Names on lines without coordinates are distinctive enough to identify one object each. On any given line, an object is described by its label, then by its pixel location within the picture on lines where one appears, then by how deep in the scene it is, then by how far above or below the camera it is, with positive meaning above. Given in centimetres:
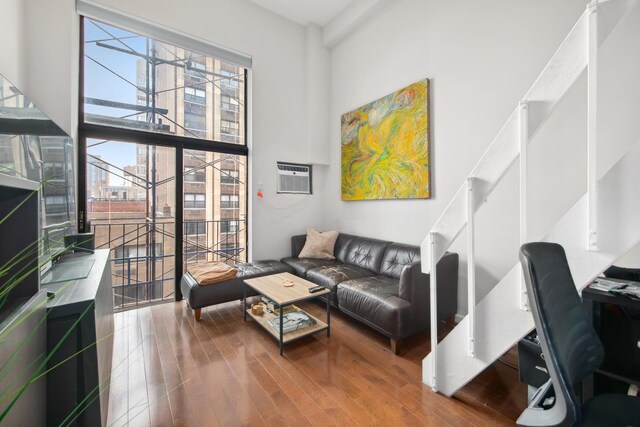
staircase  110 -4
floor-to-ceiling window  296 +69
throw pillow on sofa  383 -52
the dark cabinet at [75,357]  104 -61
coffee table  221 -74
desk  132 -66
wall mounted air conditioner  413 +52
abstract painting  299 +81
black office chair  81 -42
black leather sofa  221 -74
